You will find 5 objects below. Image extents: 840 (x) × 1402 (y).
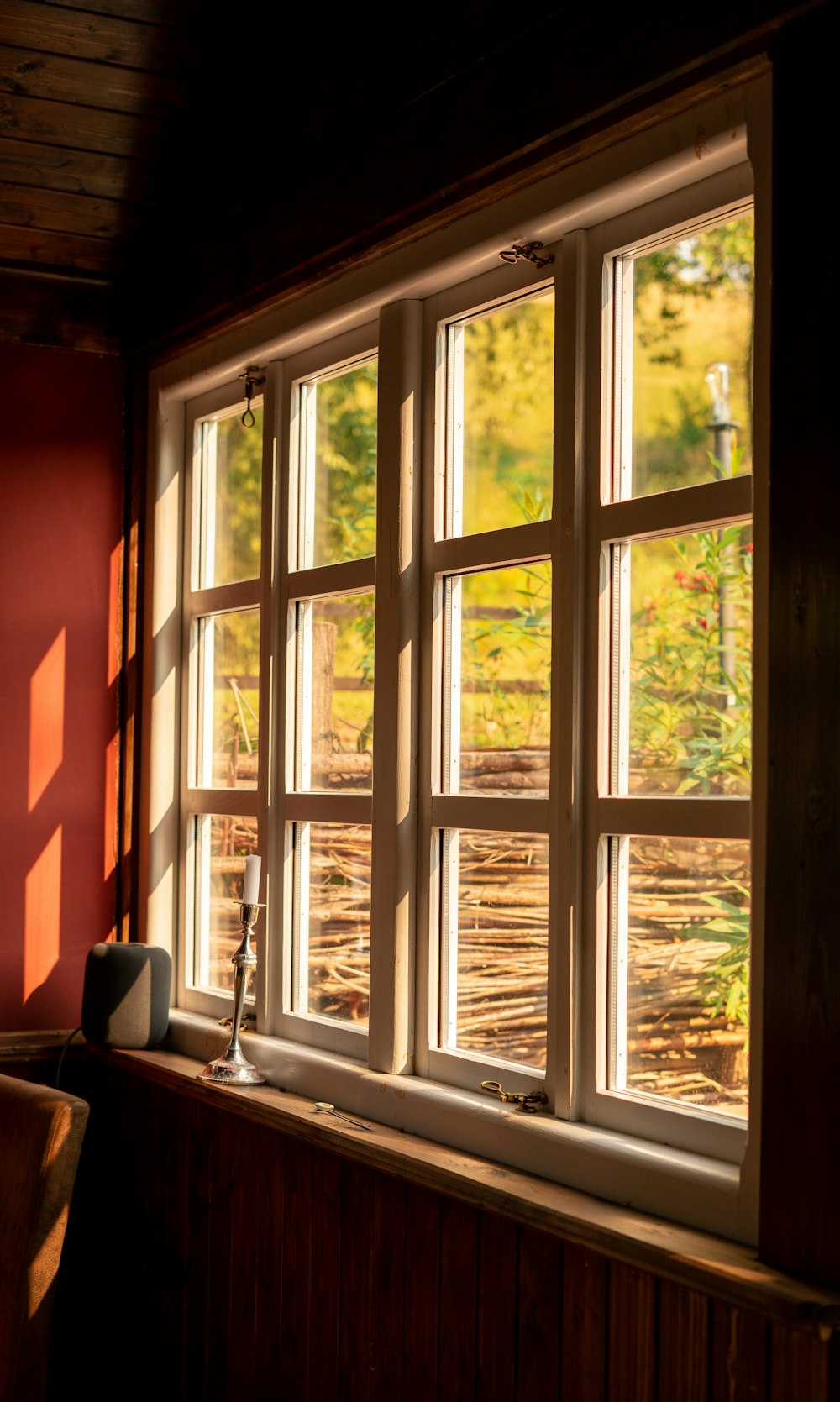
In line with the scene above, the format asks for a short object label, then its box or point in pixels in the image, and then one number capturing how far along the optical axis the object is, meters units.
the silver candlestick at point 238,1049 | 2.63
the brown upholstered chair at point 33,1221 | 2.17
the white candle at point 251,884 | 2.60
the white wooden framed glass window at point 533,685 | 1.83
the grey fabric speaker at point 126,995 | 2.97
